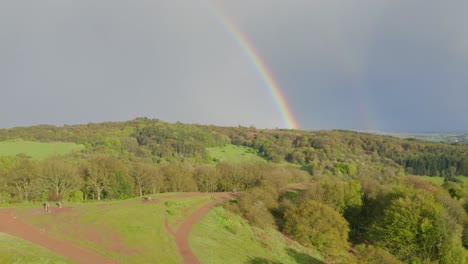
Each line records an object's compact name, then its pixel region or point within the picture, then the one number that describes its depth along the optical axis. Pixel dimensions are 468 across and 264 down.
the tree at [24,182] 59.38
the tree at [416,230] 47.16
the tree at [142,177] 72.00
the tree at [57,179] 59.56
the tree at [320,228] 48.34
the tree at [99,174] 62.78
